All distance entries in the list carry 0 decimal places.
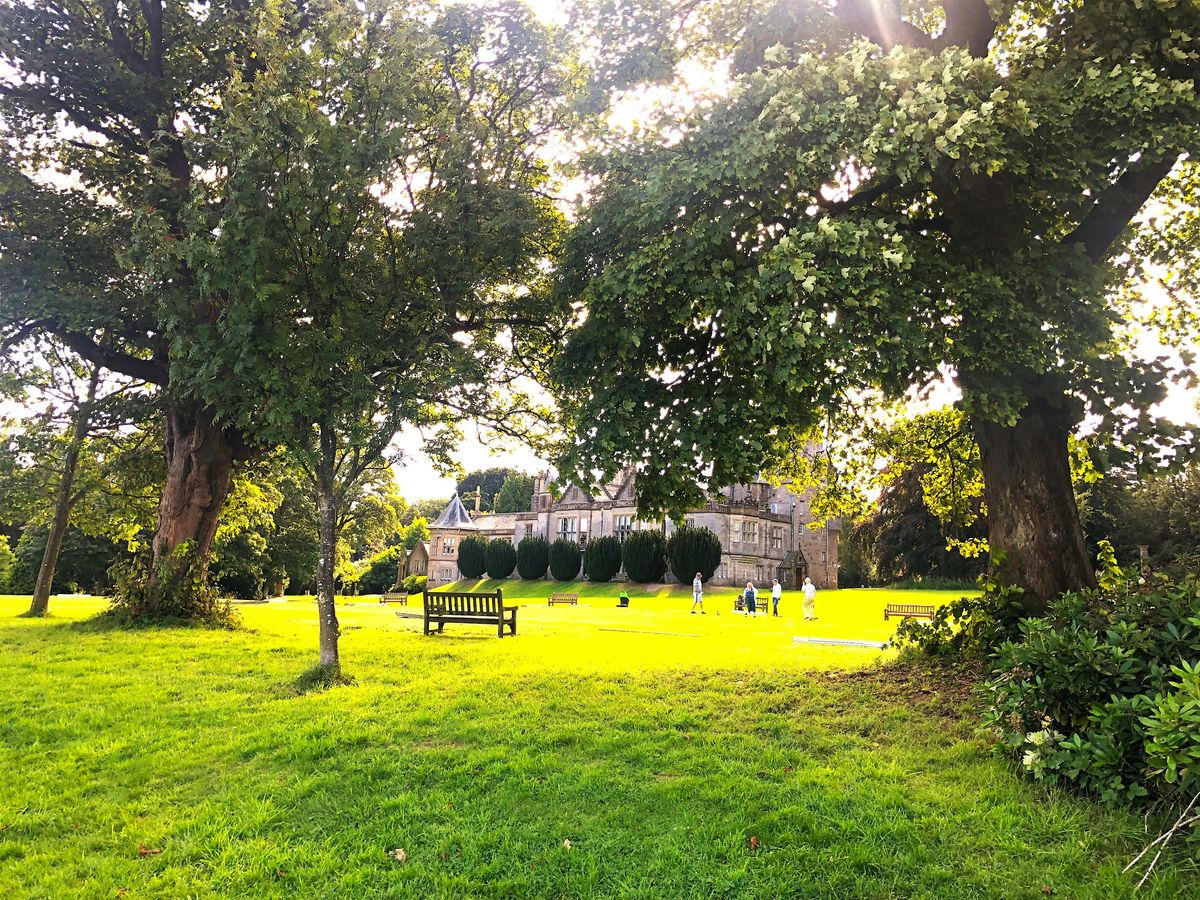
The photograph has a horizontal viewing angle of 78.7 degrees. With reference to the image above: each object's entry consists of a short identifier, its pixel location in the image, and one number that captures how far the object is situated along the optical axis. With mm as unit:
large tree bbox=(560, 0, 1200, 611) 6906
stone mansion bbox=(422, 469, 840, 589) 54312
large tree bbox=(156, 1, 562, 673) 9039
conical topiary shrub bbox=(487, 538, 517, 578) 60094
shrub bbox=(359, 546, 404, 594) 67812
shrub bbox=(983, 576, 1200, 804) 4051
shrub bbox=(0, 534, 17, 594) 41819
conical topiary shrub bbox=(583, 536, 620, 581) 53688
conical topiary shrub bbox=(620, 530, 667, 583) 51062
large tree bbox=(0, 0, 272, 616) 13344
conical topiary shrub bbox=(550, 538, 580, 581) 56469
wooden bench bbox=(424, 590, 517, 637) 15562
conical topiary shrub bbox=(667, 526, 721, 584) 49656
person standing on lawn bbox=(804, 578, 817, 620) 24828
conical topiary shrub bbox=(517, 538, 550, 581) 58031
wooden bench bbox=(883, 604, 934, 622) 24491
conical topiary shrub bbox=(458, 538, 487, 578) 61562
